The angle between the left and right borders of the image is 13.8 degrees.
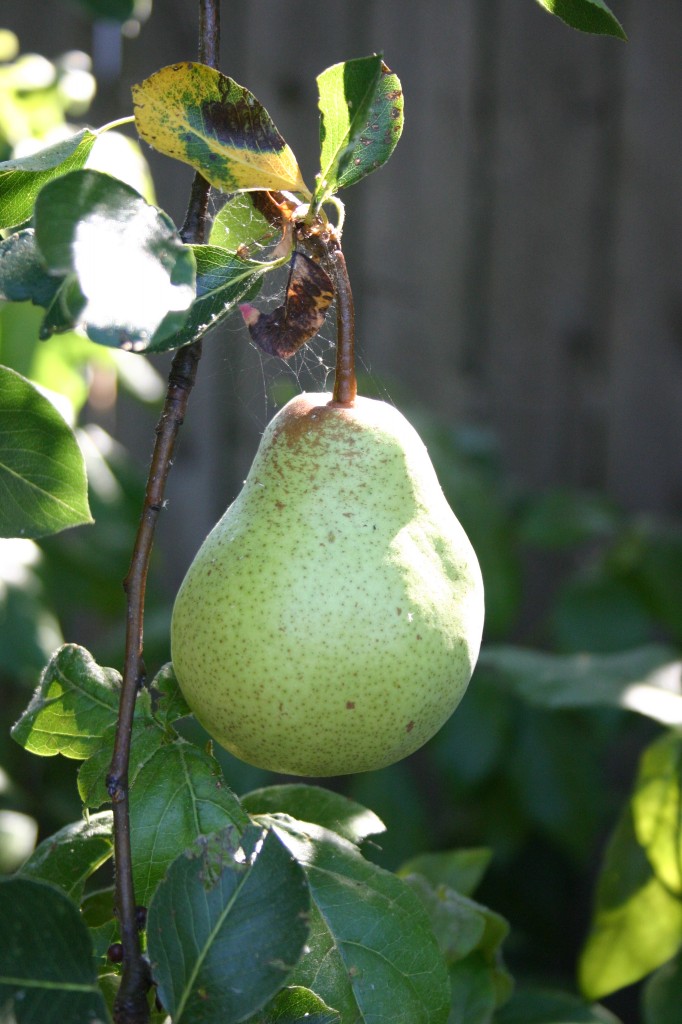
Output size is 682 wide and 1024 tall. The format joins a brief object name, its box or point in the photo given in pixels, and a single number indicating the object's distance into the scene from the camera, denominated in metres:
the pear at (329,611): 0.63
